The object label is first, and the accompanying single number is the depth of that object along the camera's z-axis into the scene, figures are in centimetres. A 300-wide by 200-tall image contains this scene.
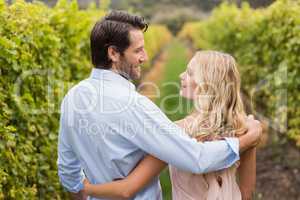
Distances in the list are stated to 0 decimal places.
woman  513
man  437
